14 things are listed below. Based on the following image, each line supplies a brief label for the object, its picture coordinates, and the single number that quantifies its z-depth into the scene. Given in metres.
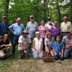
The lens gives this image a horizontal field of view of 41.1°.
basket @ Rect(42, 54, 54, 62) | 3.84
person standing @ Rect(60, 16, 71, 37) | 4.93
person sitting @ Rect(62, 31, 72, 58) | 4.36
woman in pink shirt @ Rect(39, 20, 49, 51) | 4.98
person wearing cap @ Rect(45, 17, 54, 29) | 5.15
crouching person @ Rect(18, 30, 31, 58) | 4.36
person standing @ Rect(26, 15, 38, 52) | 5.01
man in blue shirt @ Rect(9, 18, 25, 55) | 4.81
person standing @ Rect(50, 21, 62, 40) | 4.74
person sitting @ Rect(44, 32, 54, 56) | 4.53
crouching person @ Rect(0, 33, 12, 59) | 4.18
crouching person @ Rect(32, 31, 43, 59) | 4.41
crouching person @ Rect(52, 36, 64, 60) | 4.19
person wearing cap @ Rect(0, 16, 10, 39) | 4.75
